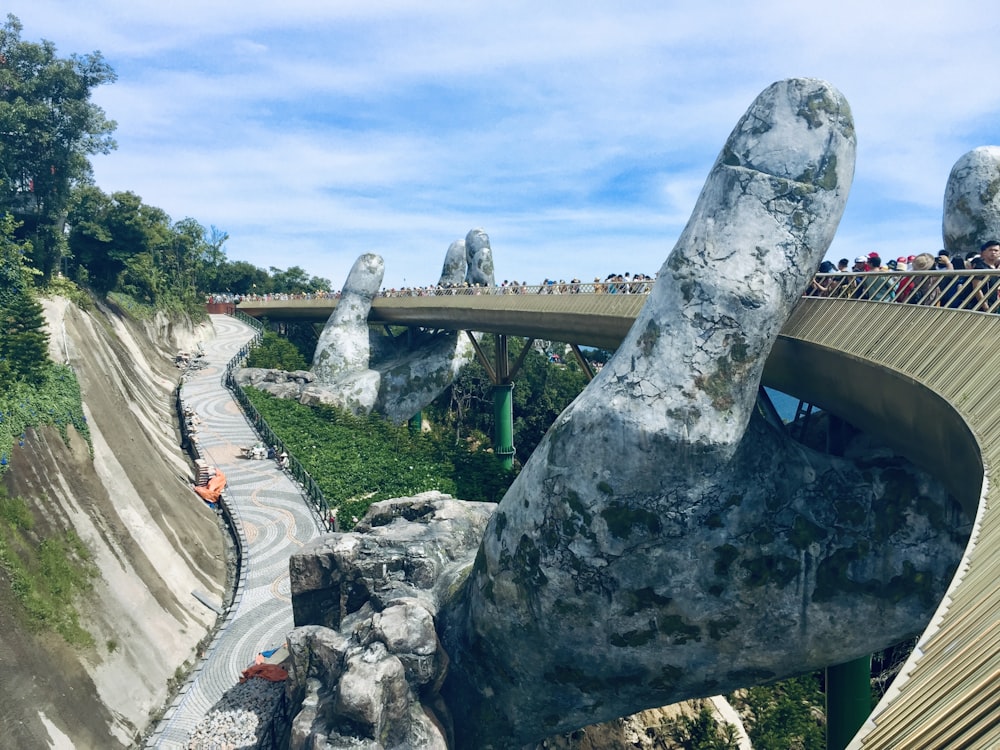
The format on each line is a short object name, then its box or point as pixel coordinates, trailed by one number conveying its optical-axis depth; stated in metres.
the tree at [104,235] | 44.16
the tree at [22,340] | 23.41
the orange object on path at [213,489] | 29.67
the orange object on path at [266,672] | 18.00
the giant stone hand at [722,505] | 12.16
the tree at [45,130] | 36.19
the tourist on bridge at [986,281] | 8.38
